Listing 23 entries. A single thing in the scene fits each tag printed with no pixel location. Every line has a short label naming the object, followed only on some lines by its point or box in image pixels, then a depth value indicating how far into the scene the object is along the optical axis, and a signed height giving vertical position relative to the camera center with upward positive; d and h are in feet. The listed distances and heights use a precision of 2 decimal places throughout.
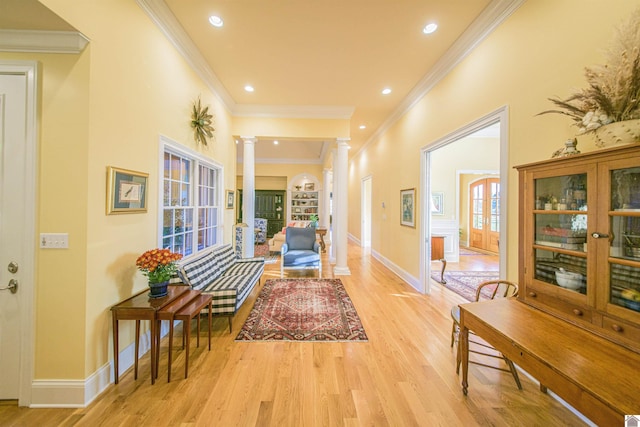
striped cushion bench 8.65 -2.75
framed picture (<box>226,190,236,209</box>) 15.25 +1.05
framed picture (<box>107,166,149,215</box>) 6.19 +0.64
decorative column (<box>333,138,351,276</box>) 16.40 +0.32
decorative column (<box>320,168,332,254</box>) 29.96 +1.77
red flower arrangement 6.60 -1.39
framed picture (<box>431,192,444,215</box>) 20.81 +1.09
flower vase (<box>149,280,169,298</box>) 6.84 -2.15
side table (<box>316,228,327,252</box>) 21.58 -1.61
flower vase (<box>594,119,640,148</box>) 4.00 +1.44
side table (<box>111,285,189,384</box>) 6.15 -2.61
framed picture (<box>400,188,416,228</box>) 13.78 +0.50
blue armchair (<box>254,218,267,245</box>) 29.32 -1.89
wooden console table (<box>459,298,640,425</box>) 3.07 -2.20
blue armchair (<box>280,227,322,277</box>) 15.21 -2.35
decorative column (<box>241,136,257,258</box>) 16.38 +1.51
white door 5.49 +0.55
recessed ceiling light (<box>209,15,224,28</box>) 8.32 +6.78
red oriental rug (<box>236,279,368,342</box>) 8.66 -4.22
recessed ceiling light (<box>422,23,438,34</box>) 8.57 +6.76
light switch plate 5.55 -0.61
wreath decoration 10.57 +4.12
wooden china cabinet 3.92 -0.45
